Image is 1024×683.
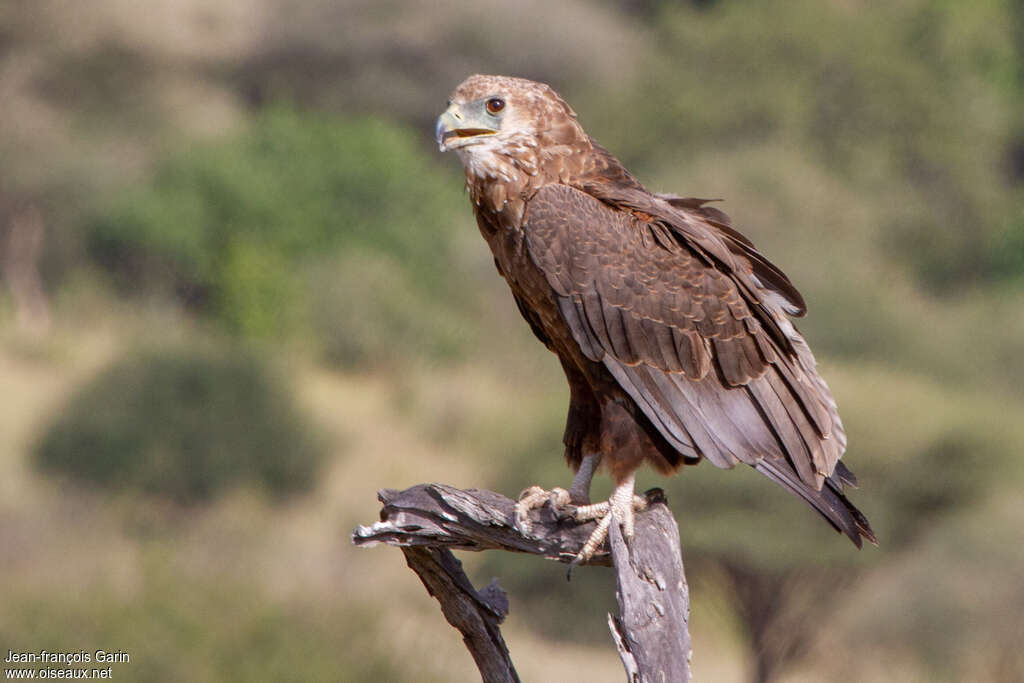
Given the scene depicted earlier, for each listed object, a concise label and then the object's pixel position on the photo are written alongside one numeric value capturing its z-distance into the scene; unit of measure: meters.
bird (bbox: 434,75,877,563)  12.19
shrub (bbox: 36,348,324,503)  48.72
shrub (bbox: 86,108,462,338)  61.78
